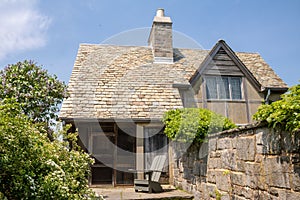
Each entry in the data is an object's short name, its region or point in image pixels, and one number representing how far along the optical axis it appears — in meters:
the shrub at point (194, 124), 6.00
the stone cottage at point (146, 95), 9.73
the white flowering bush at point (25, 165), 2.90
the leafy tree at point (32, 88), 7.50
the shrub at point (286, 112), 2.96
